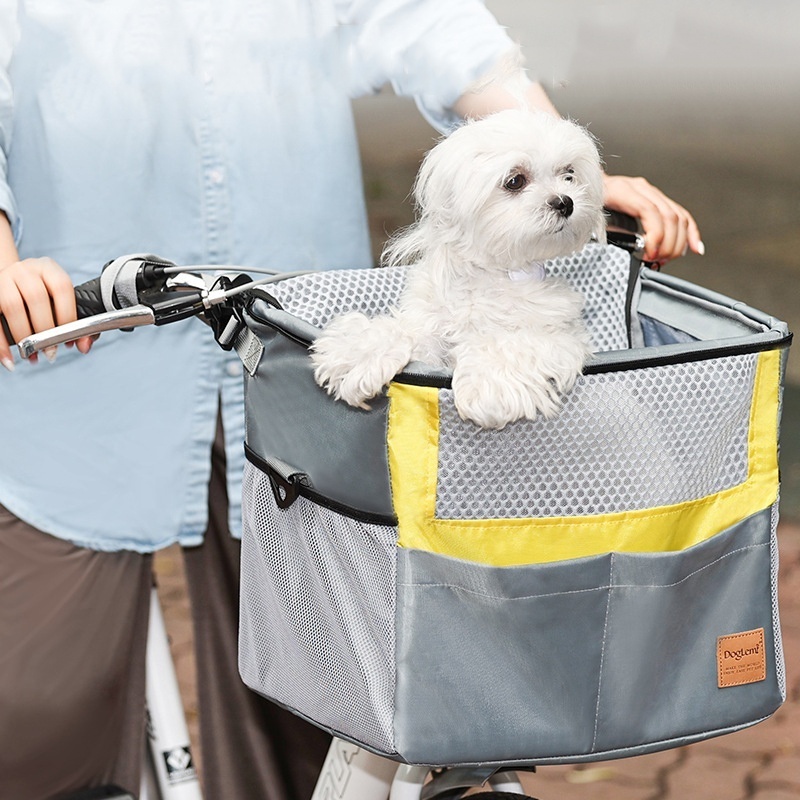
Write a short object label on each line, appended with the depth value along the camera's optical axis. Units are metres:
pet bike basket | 2.48
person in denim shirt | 2.85
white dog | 2.62
